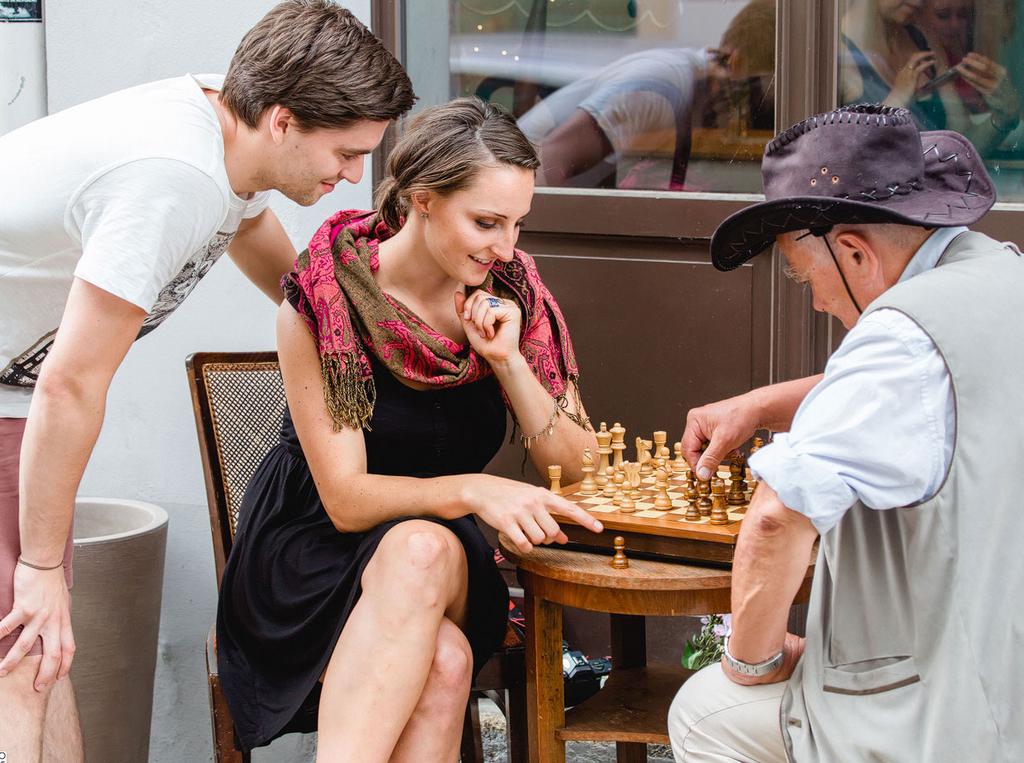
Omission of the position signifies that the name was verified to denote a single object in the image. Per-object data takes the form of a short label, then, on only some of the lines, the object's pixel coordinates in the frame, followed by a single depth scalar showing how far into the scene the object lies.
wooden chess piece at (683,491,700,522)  2.57
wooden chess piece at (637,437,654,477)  2.95
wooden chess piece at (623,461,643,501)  2.78
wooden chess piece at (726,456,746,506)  2.69
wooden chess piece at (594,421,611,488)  2.82
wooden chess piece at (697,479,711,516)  2.58
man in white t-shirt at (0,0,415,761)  2.23
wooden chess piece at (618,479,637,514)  2.64
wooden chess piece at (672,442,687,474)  2.93
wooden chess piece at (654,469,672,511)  2.65
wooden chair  3.32
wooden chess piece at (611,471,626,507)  2.72
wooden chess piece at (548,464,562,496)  2.77
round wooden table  2.47
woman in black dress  2.58
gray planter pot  3.56
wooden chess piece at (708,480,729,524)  2.53
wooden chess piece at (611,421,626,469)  2.90
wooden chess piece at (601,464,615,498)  2.77
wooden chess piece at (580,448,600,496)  2.77
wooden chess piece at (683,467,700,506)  2.62
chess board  2.48
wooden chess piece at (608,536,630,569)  2.51
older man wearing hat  1.91
